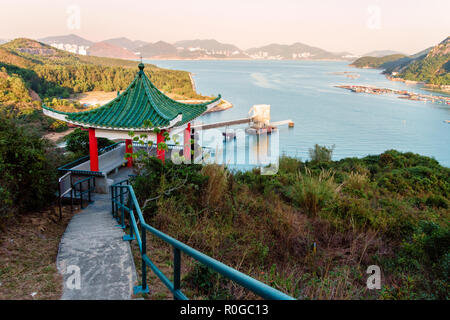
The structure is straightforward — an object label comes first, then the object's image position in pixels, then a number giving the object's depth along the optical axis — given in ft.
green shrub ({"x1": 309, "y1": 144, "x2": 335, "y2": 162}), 72.64
